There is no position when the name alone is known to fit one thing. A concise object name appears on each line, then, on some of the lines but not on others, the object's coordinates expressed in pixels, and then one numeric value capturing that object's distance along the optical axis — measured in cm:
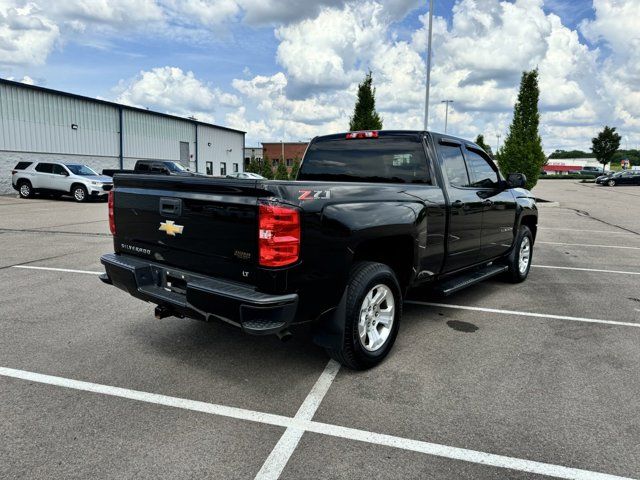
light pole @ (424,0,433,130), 1970
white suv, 2033
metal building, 2464
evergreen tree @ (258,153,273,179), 4425
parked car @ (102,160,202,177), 2314
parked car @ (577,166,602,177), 7112
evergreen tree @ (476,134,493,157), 6200
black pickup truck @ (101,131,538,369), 301
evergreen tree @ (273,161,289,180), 4085
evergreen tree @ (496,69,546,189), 2539
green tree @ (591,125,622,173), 6384
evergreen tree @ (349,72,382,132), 2236
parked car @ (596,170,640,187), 4528
